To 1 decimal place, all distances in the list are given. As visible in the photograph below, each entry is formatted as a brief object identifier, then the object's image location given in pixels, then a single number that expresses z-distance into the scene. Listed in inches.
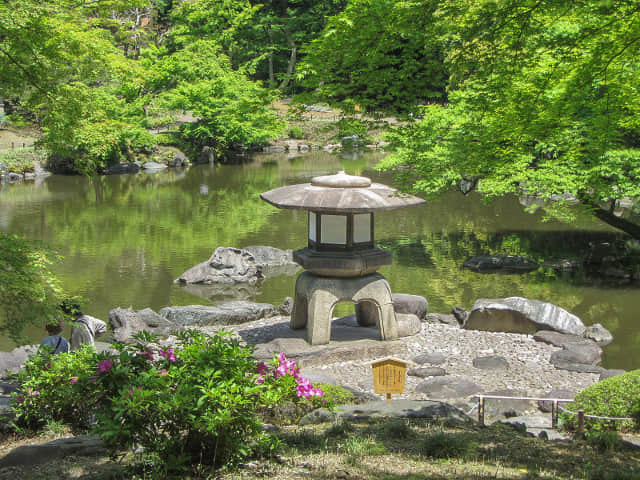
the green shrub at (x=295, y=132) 2075.5
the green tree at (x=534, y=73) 263.6
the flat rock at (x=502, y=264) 780.6
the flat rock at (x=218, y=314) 603.5
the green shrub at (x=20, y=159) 1515.7
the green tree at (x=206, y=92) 1716.3
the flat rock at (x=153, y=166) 1694.1
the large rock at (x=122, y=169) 1630.2
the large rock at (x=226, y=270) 759.1
